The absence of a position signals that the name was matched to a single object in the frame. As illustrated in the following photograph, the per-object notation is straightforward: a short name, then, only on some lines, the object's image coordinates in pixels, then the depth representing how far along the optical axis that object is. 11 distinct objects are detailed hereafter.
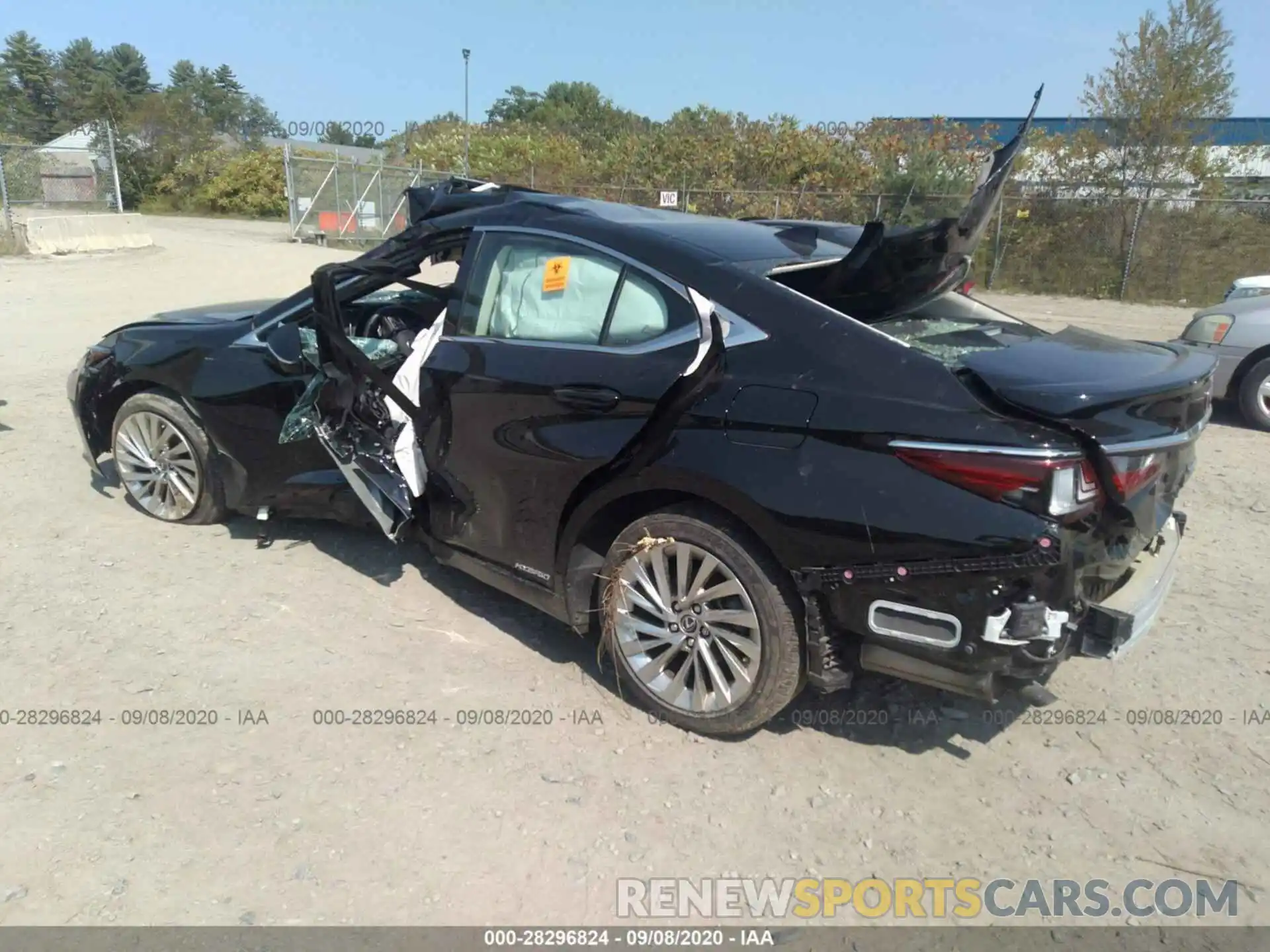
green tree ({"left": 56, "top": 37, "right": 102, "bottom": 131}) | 54.65
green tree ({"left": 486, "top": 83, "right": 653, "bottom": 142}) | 55.62
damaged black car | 2.79
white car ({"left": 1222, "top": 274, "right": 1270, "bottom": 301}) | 8.83
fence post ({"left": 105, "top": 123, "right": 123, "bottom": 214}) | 25.94
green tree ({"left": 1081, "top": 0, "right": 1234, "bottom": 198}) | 19.98
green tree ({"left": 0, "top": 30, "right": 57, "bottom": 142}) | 69.06
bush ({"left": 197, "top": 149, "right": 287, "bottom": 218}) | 38.00
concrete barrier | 19.61
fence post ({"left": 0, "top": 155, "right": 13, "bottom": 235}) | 19.83
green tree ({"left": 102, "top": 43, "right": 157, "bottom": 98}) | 82.00
